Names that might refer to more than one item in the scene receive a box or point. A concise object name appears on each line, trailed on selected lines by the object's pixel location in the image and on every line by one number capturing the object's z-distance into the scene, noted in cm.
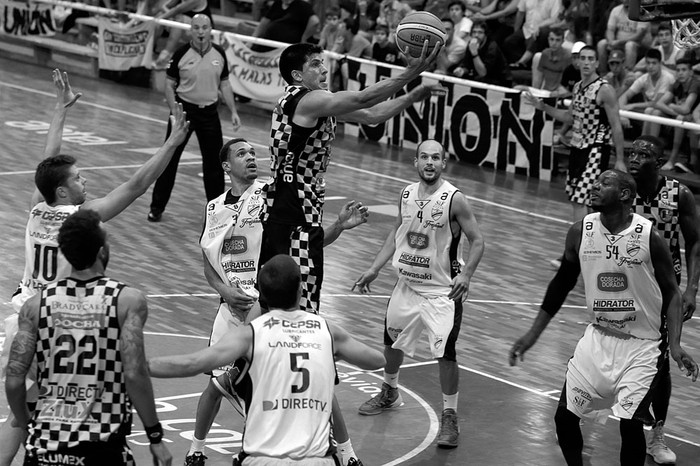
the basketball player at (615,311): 775
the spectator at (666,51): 1902
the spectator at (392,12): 2281
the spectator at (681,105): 1783
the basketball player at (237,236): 831
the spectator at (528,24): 2184
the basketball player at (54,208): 721
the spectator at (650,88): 1838
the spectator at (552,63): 2000
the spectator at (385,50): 2177
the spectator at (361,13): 2373
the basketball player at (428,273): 901
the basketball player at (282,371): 584
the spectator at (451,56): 2148
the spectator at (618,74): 1916
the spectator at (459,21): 2173
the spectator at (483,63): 2089
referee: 1522
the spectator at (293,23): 2300
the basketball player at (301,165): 820
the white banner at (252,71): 2295
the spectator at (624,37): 1995
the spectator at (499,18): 2234
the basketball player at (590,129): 1404
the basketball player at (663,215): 869
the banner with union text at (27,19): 2873
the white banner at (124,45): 2591
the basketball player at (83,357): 576
